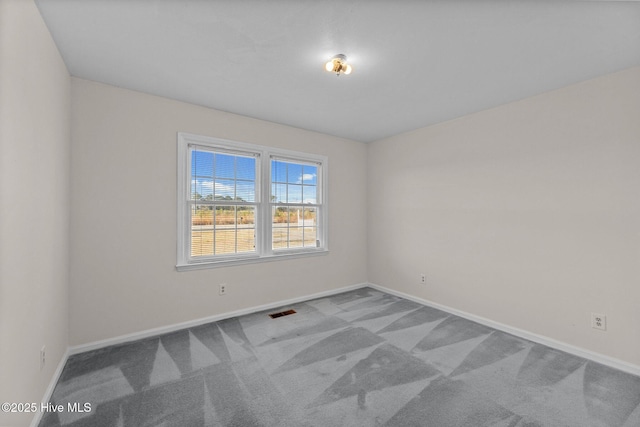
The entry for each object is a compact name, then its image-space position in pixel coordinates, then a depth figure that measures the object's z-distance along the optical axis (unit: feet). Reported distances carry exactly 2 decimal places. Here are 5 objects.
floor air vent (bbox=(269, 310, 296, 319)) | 11.18
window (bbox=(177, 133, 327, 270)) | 10.30
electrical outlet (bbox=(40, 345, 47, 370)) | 5.79
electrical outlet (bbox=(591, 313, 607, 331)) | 7.86
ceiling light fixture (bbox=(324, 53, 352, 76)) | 7.06
